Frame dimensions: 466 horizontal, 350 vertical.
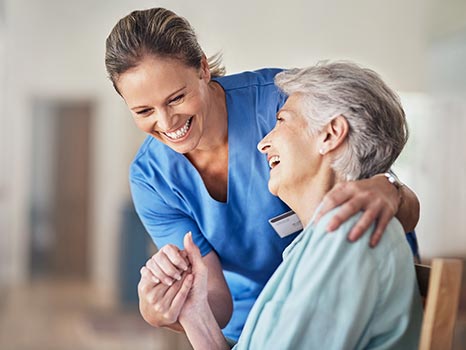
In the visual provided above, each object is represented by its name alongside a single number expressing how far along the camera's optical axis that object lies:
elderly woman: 1.27
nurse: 1.55
